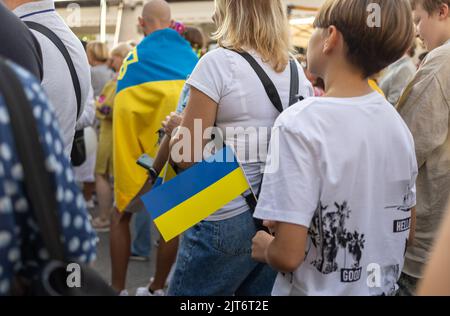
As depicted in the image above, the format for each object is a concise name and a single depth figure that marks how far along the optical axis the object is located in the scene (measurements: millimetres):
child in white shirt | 1467
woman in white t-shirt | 2070
